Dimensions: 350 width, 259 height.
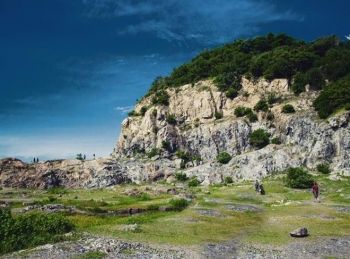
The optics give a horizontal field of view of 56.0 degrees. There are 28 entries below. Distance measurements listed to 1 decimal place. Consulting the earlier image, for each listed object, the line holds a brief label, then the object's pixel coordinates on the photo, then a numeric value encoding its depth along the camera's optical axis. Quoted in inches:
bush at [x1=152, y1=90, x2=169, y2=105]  5324.3
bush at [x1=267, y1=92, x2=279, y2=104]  4453.7
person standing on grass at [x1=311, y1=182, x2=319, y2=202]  1994.3
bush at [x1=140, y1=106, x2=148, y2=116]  5452.8
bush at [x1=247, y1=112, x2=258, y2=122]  4407.0
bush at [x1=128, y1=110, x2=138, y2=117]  5596.5
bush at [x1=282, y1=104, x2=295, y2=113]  4092.0
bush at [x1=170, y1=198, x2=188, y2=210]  1967.4
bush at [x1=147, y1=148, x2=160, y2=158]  4661.4
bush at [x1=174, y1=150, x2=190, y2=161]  4525.1
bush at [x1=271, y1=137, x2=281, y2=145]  3956.7
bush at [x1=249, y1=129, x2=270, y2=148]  4055.1
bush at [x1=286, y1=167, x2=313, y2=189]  2659.9
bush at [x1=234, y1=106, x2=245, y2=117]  4597.2
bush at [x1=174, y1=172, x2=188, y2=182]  3864.4
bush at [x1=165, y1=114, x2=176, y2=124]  5034.5
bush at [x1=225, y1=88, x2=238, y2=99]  4864.4
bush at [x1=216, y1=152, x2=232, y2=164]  4057.8
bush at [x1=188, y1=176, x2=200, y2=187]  3570.4
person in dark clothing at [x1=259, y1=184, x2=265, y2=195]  2417.7
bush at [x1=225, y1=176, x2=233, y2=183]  3531.5
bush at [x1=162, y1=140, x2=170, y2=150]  4736.7
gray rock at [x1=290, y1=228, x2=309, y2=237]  1147.9
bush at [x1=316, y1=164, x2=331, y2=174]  3127.5
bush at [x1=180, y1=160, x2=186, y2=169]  4350.4
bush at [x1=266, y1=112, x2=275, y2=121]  4274.1
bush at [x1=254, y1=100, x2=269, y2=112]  4374.8
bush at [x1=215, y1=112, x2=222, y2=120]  4778.5
